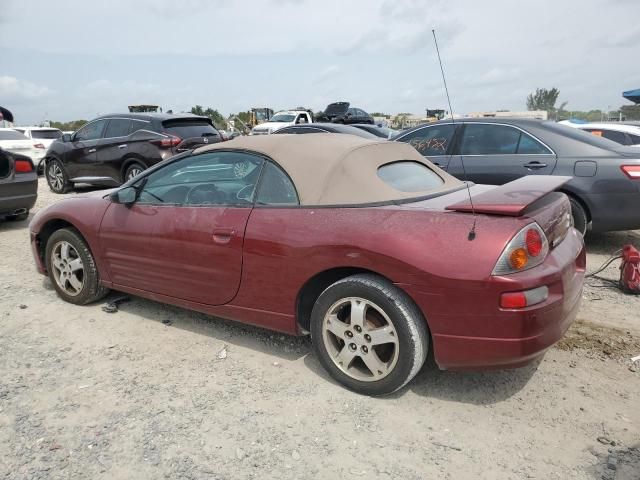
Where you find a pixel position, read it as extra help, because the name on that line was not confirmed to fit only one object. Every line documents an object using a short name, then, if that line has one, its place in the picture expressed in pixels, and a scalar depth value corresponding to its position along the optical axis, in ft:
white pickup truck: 75.70
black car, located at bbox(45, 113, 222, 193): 30.04
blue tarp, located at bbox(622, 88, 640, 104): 54.49
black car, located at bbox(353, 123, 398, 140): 46.60
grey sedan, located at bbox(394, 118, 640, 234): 17.69
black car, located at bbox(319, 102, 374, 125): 90.48
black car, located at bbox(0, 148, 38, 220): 24.04
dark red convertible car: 8.36
